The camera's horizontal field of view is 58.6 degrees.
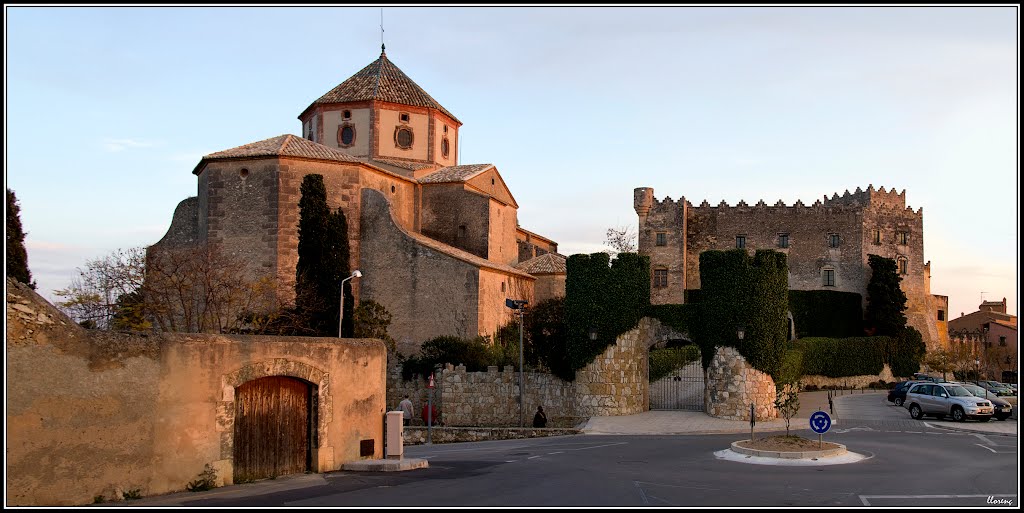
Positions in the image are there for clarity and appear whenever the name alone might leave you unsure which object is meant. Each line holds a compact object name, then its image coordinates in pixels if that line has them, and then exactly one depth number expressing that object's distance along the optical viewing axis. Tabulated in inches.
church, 1482.5
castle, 2295.8
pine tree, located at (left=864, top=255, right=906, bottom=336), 2143.2
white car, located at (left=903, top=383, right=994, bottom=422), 1159.0
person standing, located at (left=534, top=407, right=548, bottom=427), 1219.9
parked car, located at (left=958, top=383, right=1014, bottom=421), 1183.6
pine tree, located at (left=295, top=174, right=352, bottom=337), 1328.7
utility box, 675.4
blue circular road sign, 710.5
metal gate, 1334.9
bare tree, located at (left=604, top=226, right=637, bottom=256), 2669.0
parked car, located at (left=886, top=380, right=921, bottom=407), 1457.9
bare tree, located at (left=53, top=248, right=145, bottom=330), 1214.3
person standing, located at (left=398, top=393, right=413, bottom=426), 1198.9
